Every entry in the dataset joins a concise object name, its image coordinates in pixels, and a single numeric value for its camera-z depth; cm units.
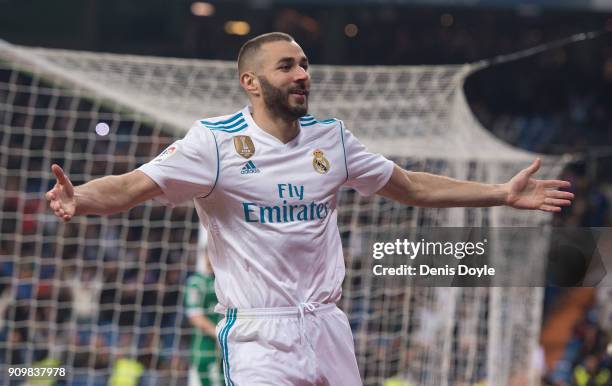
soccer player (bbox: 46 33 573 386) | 620
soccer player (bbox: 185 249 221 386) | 1205
